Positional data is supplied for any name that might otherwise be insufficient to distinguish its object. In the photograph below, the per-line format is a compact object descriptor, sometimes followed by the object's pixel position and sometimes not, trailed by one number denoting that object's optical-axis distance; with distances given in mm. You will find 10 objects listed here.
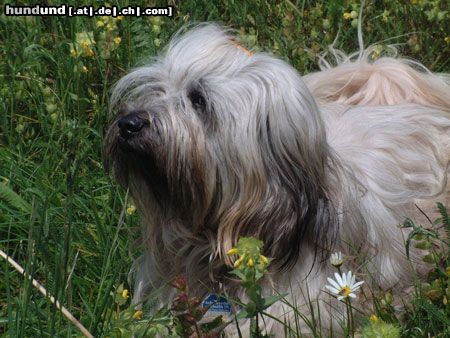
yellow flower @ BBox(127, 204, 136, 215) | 3760
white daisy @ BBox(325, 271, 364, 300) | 2443
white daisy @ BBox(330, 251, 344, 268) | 2490
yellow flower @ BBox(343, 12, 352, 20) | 4840
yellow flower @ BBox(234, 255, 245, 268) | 2067
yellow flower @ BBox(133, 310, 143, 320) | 2777
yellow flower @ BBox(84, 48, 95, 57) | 4338
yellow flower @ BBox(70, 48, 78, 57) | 4355
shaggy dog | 3184
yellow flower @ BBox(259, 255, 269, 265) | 2126
